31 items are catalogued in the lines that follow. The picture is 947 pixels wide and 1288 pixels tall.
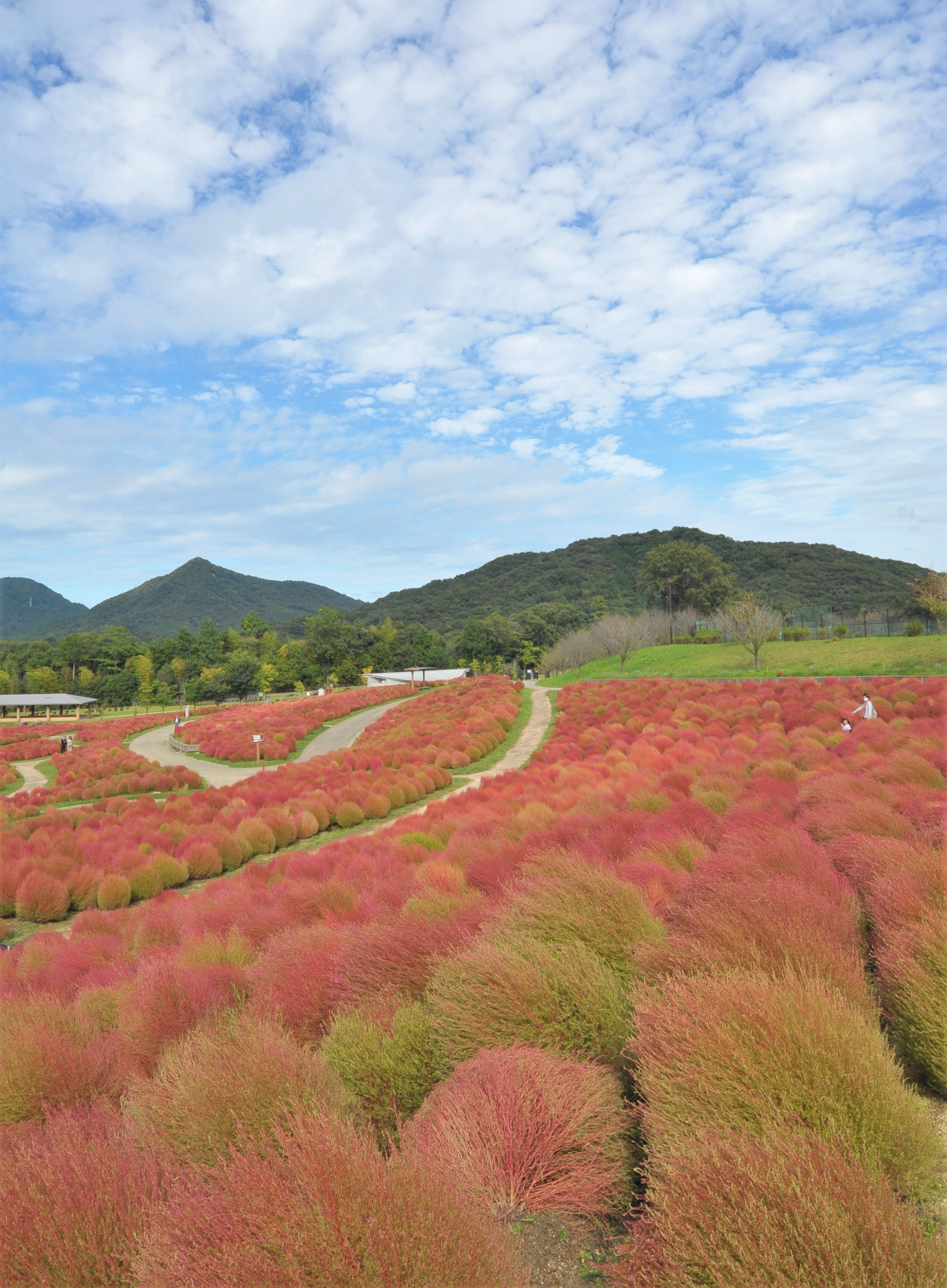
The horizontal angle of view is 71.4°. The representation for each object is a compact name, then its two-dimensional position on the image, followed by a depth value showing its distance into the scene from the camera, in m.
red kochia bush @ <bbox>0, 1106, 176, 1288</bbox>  2.25
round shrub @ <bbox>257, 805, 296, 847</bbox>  14.93
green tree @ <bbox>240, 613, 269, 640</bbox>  112.19
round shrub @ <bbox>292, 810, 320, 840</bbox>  15.39
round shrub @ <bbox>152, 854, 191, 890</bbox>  12.46
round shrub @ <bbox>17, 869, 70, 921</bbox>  11.41
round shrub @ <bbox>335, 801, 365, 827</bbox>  15.95
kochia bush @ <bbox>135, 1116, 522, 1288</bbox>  1.82
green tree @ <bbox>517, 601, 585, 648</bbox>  87.12
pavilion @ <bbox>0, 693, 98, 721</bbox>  71.25
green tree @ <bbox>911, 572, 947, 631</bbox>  35.09
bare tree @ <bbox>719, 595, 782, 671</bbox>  37.84
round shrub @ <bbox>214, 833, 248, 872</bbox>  13.62
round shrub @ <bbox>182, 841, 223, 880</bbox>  13.08
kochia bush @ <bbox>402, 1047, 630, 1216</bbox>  2.65
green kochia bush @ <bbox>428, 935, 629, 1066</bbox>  3.52
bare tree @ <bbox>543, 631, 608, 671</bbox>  61.31
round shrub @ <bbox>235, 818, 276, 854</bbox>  14.34
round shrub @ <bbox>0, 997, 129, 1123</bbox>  3.87
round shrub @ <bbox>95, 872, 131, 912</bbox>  11.55
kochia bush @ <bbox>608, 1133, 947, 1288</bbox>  1.69
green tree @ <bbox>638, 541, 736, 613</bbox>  71.88
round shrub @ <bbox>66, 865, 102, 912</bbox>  11.94
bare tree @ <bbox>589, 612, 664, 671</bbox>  51.03
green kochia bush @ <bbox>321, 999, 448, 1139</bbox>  3.56
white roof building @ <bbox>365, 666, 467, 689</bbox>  72.00
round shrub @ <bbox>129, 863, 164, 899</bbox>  11.95
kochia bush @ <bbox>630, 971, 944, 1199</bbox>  2.43
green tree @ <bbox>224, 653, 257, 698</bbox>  77.94
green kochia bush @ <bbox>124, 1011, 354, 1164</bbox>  2.96
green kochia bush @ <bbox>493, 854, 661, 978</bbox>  4.30
